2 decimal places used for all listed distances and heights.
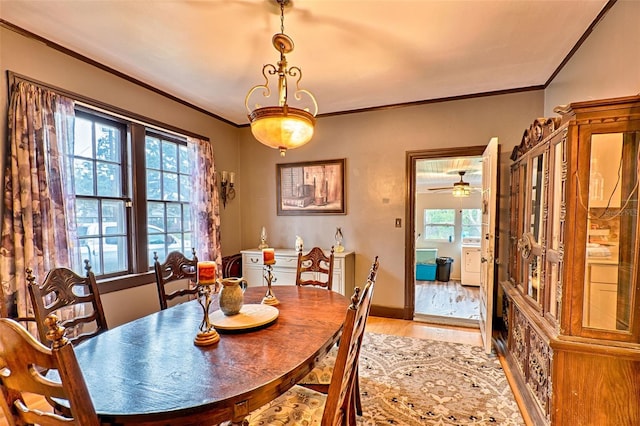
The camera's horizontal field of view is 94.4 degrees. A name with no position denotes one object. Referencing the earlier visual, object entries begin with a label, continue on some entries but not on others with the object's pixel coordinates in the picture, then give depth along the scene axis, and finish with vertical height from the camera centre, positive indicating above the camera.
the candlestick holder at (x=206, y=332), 1.37 -0.62
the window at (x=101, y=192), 2.60 +0.08
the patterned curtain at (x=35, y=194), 2.07 +0.06
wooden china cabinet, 1.48 -0.37
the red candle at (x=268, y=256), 1.98 -0.36
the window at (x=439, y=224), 8.02 -0.62
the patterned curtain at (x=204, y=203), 3.62 -0.02
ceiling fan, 5.85 +0.28
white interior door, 2.72 -0.36
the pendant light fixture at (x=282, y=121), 1.77 +0.49
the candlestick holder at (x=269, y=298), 1.96 -0.65
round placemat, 1.51 -0.64
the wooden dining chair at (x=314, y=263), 2.62 -0.55
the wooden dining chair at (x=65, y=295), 1.48 -0.52
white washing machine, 5.88 -1.26
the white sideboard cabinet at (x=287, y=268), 3.66 -0.87
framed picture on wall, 4.01 +0.20
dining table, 0.96 -0.66
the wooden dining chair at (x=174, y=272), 2.13 -0.54
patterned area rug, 1.95 -1.42
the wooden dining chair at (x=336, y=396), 1.03 -0.77
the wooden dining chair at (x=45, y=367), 0.74 -0.43
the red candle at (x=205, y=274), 1.42 -0.35
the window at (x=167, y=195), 3.22 +0.07
